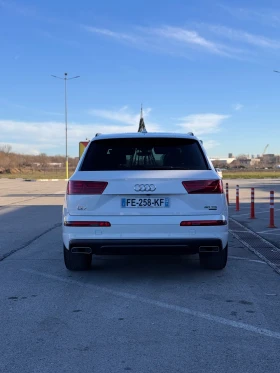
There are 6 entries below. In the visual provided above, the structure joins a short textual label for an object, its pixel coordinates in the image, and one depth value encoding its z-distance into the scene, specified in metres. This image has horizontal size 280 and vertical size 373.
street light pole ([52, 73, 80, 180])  48.33
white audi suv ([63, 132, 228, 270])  5.41
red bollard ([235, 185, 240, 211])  16.08
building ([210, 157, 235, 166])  161.11
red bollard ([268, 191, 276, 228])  11.41
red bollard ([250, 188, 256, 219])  13.62
